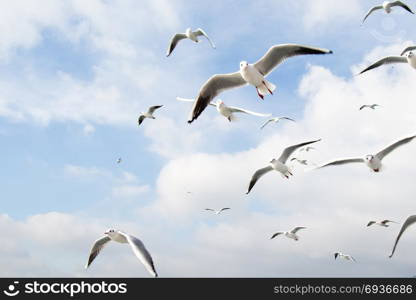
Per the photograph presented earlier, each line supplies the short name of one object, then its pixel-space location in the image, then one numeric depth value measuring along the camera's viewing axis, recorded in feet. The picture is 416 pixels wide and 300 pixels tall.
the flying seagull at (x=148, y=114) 111.34
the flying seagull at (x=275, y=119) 109.03
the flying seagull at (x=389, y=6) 96.84
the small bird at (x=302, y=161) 113.91
